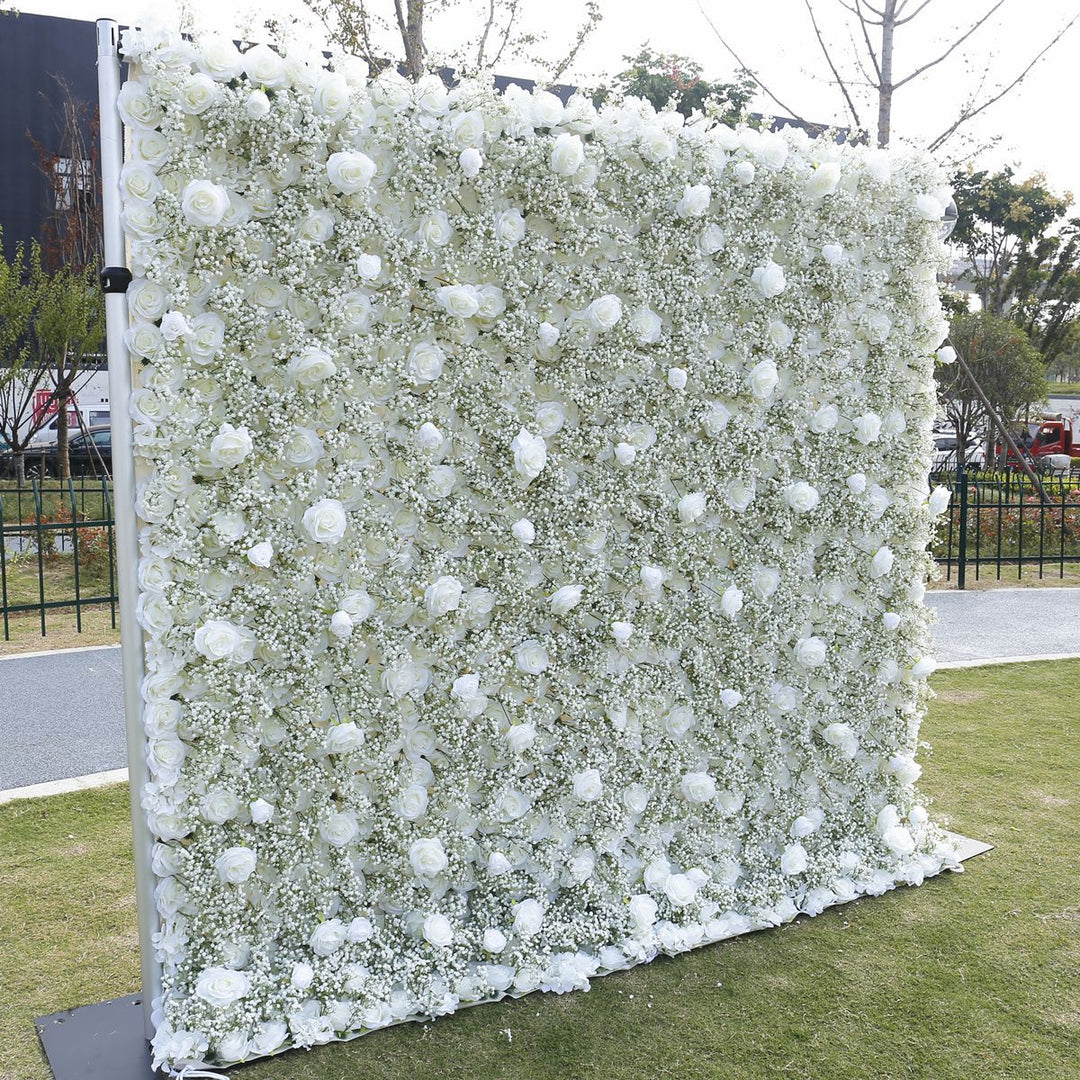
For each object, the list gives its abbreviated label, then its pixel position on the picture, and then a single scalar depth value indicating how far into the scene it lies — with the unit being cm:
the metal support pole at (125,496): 269
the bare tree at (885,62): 791
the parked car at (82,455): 1783
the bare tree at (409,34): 854
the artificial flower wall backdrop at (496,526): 279
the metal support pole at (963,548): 1021
